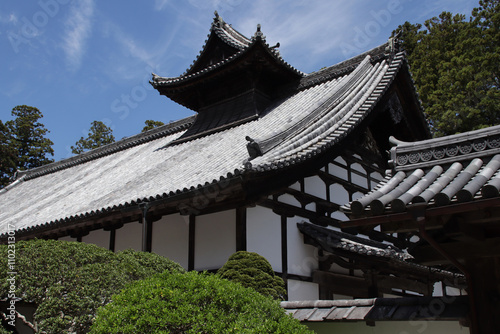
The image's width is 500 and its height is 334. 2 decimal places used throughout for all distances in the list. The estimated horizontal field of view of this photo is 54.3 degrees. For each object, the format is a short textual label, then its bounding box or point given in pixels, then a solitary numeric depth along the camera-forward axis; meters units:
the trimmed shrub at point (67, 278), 6.78
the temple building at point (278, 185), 9.27
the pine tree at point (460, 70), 23.33
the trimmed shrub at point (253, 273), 8.23
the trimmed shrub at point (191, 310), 4.89
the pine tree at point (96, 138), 43.03
